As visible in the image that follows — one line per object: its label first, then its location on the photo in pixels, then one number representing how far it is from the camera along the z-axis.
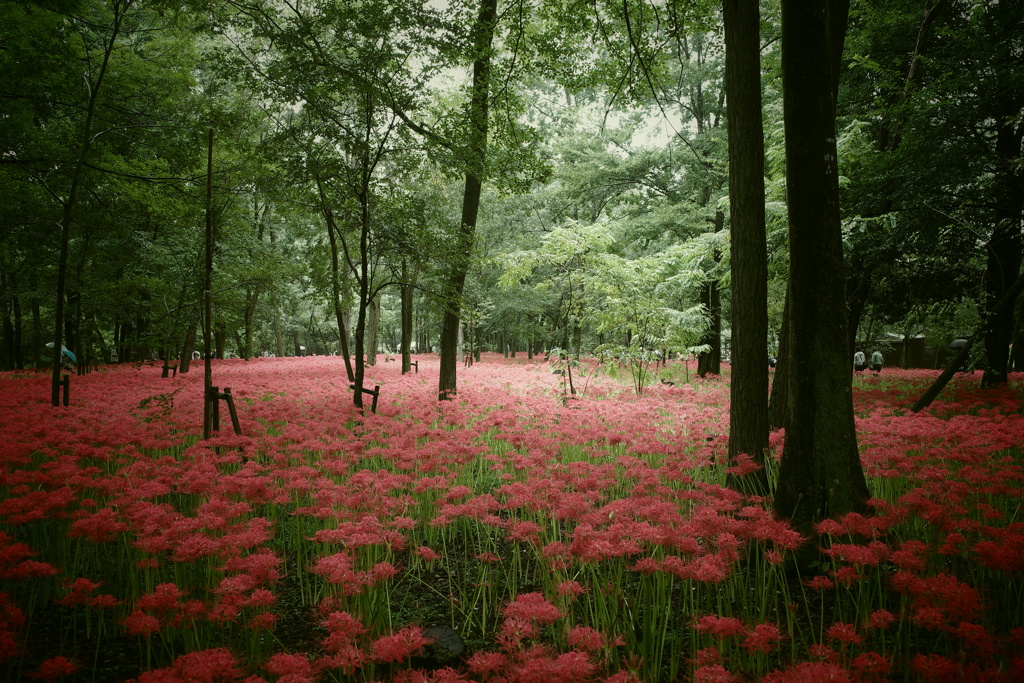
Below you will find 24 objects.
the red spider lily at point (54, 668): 1.82
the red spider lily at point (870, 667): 1.73
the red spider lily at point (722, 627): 1.94
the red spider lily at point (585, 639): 1.98
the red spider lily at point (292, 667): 1.84
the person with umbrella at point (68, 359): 15.39
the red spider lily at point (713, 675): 1.83
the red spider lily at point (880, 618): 2.04
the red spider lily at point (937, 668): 1.72
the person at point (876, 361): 21.65
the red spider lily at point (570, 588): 2.31
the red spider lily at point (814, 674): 1.63
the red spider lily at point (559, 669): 1.81
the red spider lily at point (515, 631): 2.11
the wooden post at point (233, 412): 5.54
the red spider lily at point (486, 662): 1.98
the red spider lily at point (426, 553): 2.88
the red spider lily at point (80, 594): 2.11
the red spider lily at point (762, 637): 1.87
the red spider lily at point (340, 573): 2.29
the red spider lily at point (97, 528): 2.61
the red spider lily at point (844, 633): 1.94
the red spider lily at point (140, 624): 1.96
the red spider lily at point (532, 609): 2.08
